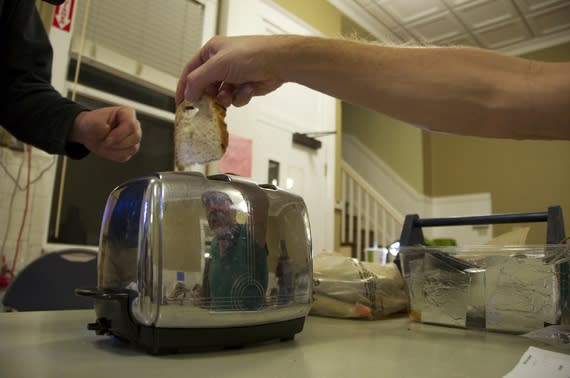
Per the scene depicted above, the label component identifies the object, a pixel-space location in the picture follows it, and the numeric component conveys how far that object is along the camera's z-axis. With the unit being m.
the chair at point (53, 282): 1.02
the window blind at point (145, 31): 1.71
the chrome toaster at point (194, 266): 0.44
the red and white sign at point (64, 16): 1.55
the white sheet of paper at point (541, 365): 0.40
